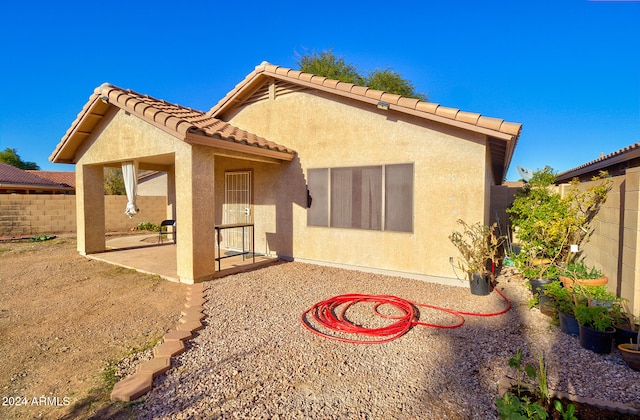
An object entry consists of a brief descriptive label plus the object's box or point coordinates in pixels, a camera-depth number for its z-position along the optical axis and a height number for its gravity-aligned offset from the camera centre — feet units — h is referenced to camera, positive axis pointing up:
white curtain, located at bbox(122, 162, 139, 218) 29.94 +1.48
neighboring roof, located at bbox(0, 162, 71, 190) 70.59 +4.27
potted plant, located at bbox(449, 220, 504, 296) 21.08 -3.59
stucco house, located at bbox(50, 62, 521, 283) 22.63 +2.91
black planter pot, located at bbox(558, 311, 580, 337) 14.58 -5.83
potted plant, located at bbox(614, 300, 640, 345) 12.92 -5.39
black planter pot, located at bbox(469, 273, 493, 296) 20.94 -5.63
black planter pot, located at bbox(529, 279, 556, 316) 17.04 -5.58
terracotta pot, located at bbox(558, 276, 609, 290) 16.90 -4.41
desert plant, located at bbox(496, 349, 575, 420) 7.70 -5.36
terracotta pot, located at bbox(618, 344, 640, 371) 11.50 -5.73
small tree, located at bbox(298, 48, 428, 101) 79.66 +31.89
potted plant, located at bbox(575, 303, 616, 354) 12.74 -5.29
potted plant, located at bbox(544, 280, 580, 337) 14.69 -5.21
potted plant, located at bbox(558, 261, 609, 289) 16.97 -4.42
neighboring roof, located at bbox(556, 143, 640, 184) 30.32 +4.35
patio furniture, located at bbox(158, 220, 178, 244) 41.38 -3.76
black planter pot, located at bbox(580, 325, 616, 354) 12.67 -5.68
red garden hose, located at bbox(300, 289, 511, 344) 14.97 -6.29
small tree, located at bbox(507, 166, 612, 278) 21.21 -1.73
